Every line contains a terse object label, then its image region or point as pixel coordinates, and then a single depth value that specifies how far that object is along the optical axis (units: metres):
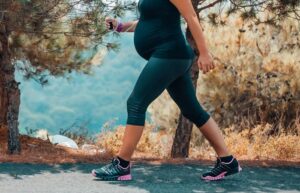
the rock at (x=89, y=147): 8.74
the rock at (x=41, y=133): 10.02
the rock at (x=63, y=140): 9.49
